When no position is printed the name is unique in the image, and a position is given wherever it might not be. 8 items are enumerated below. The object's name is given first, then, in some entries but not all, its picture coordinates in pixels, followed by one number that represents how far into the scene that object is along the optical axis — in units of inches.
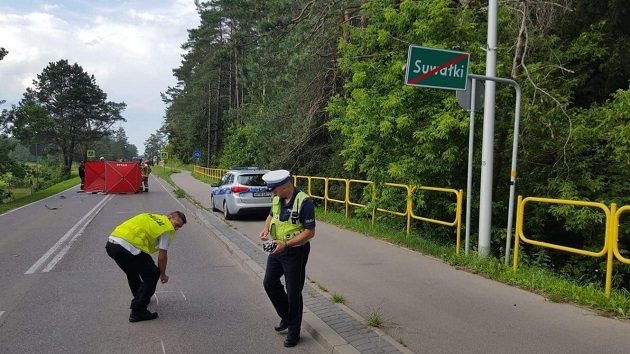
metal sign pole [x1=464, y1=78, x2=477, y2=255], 307.7
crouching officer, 209.2
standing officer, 174.9
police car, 562.9
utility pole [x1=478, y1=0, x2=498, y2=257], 305.3
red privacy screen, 1103.0
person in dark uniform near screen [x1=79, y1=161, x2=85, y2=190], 1131.6
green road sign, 286.5
